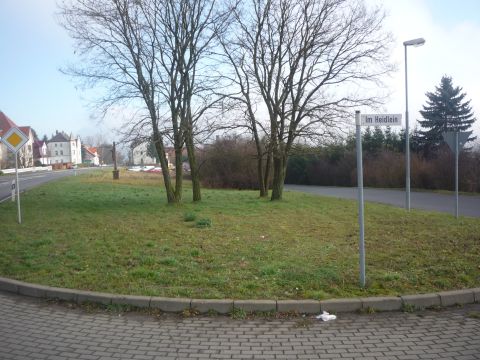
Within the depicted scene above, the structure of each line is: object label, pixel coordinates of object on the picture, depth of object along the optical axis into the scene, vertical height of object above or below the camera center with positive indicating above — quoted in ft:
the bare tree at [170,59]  52.54 +14.11
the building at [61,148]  436.76 +22.31
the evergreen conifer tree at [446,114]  129.18 +14.78
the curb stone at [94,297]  17.79 -5.65
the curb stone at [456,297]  17.62 -5.91
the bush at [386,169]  98.22 -2.27
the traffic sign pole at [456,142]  41.75 +1.86
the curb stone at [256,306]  16.87 -5.81
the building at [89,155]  490.90 +16.19
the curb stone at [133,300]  17.40 -5.67
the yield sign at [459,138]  41.75 +2.31
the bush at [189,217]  40.68 -5.07
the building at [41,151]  374.59 +17.13
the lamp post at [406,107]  53.07 +7.86
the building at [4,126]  268.00 +29.71
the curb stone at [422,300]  17.26 -5.87
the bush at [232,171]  126.41 -1.79
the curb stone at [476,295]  17.99 -5.91
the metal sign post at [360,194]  18.75 -1.43
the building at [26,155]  269.97 +10.04
